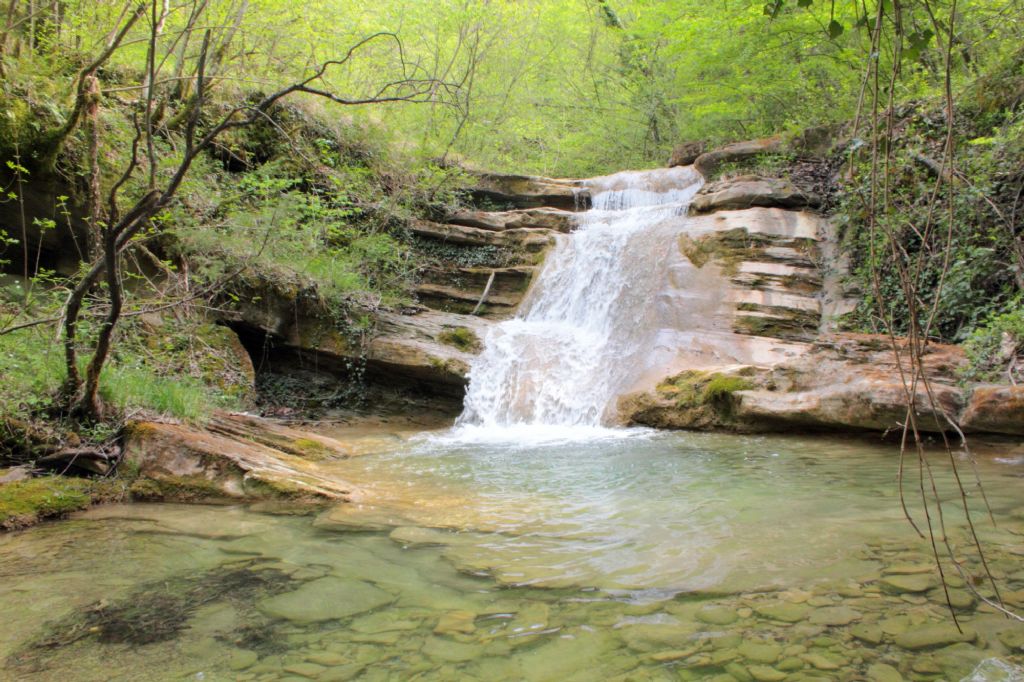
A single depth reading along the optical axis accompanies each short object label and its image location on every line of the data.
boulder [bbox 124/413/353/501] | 4.78
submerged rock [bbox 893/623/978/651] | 2.34
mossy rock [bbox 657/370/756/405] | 7.72
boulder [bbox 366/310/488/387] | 9.69
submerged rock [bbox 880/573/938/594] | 2.79
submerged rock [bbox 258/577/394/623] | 2.85
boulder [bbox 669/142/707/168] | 14.79
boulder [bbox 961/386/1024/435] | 5.47
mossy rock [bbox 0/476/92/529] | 4.11
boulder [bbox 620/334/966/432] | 6.29
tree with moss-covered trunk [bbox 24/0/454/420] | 3.33
